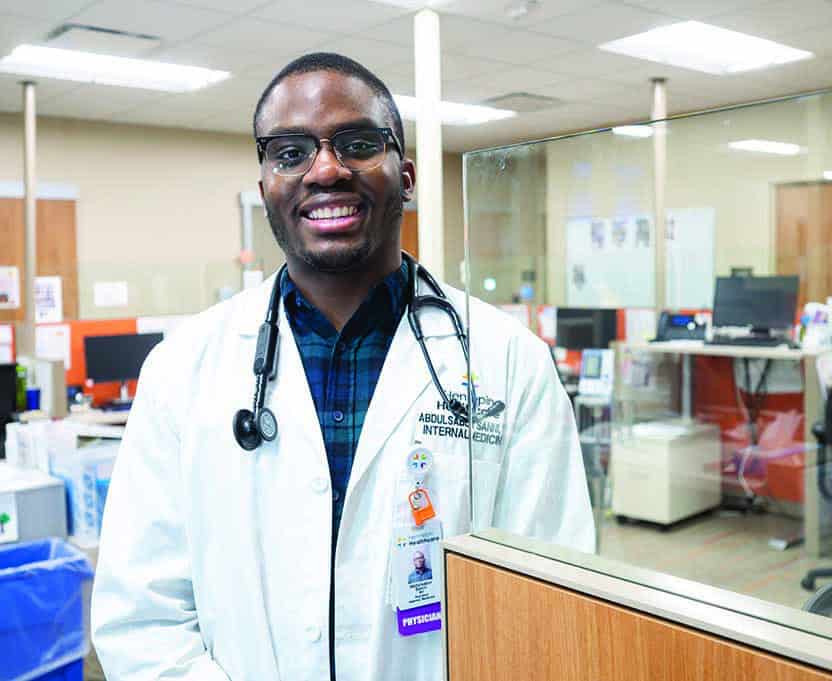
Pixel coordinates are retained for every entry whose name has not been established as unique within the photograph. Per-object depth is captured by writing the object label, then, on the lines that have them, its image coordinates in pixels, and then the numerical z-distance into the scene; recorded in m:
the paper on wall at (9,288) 5.90
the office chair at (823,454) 3.52
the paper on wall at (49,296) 5.64
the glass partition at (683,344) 1.19
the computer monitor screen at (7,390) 4.29
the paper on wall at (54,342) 5.33
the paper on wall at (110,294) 5.64
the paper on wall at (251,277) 6.05
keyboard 4.29
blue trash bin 2.16
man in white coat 1.12
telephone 4.96
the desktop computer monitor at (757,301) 4.36
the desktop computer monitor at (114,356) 5.41
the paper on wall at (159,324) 5.70
